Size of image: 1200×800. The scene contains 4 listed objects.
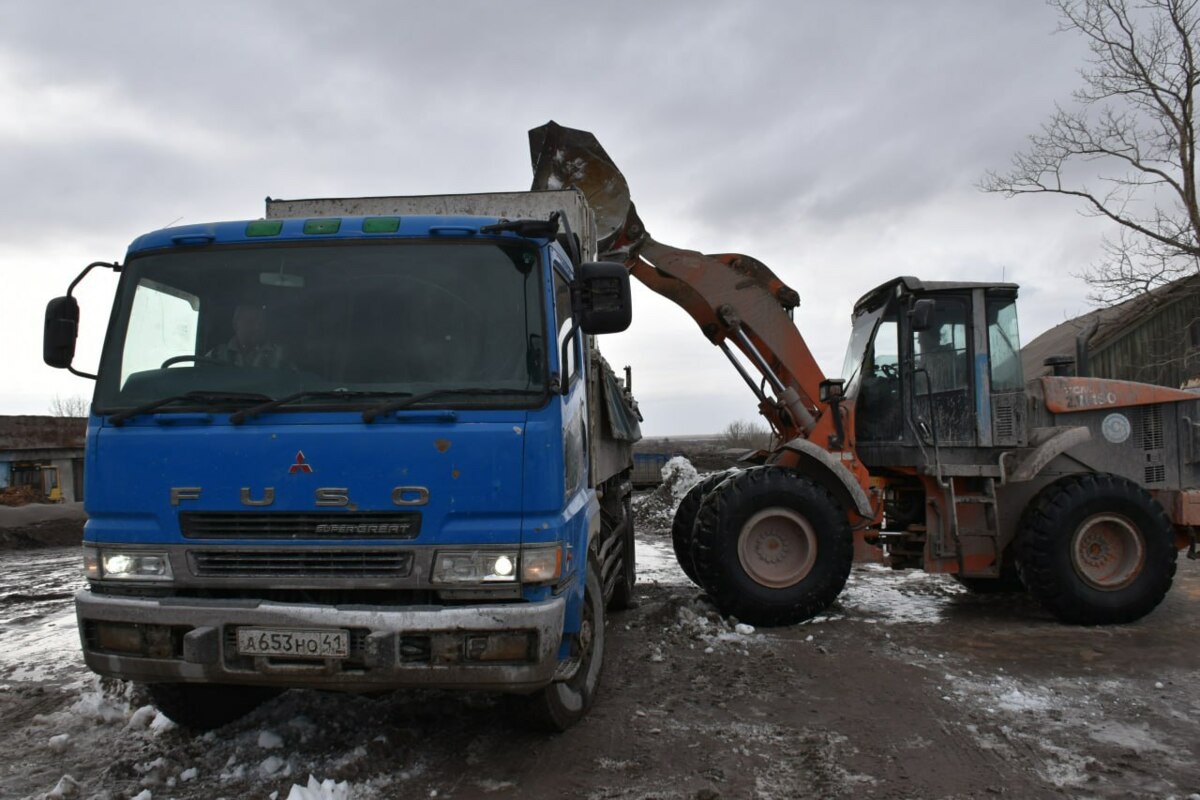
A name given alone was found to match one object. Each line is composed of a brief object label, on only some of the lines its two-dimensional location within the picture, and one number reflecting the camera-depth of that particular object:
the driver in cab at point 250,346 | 3.94
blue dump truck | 3.63
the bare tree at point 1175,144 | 17.33
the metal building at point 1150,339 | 18.53
